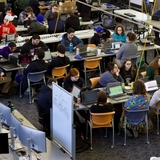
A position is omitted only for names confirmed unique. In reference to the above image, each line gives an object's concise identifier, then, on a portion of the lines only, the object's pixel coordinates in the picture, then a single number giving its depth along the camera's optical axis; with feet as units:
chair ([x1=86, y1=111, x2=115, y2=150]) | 32.58
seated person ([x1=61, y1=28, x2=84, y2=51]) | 47.22
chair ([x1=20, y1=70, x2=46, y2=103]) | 40.74
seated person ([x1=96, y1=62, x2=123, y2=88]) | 37.54
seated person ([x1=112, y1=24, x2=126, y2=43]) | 48.90
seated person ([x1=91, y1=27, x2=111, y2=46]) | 48.96
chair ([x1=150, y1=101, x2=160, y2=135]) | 35.12
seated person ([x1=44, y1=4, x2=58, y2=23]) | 57.68
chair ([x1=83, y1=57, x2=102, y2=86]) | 44.26
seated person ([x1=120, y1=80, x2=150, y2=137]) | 33.11
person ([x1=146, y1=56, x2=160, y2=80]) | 38.97
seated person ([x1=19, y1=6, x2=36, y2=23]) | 55.82
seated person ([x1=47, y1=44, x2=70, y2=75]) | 41.55
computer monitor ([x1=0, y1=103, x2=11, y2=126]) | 28.14
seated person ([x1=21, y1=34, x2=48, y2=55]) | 44.70
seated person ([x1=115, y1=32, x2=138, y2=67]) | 44.43
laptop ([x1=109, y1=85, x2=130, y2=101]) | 35.53
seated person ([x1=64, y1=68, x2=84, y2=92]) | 36.31
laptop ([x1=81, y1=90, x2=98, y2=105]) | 34.08
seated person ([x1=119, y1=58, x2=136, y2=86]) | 39.48
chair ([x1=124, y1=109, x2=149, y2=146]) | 33.36
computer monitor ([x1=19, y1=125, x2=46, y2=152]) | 25.32
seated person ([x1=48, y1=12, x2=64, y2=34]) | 53.81
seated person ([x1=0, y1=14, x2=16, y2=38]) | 50.16
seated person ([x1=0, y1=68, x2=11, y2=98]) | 41.87
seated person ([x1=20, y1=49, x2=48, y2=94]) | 40.27
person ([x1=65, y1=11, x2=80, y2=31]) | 55.08
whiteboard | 26.10
